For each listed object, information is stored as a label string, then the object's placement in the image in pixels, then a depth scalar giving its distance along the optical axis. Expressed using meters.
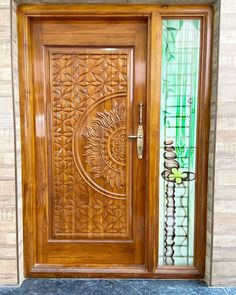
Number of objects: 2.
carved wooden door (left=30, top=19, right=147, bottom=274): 1.68
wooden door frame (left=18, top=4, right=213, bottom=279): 1.61
